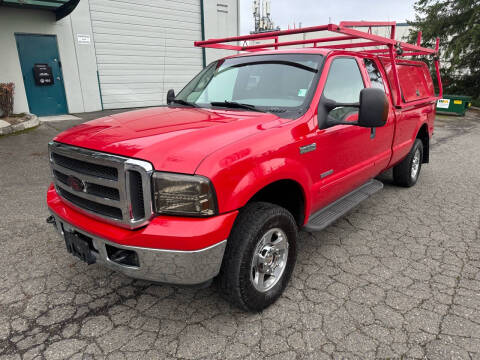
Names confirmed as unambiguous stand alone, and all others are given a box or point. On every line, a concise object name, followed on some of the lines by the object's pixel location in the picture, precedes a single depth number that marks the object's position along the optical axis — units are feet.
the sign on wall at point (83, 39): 35.78
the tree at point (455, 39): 54.54
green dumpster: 46.37
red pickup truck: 6.48
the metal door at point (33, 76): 32.91
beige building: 32.53
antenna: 106.52
